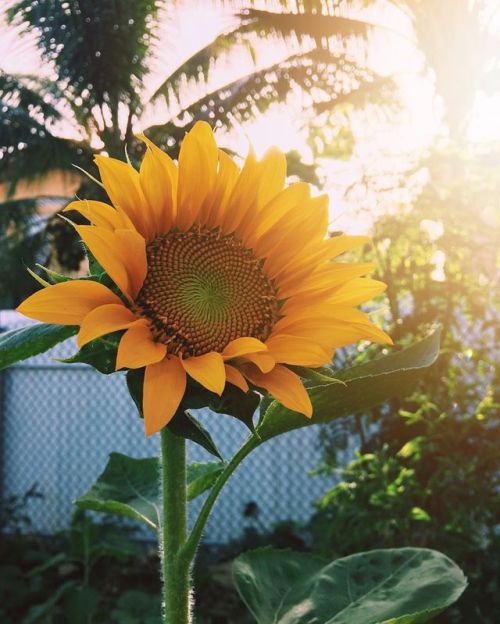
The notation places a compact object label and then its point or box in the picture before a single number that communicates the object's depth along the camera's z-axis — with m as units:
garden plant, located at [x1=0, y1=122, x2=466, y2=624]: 0.51
